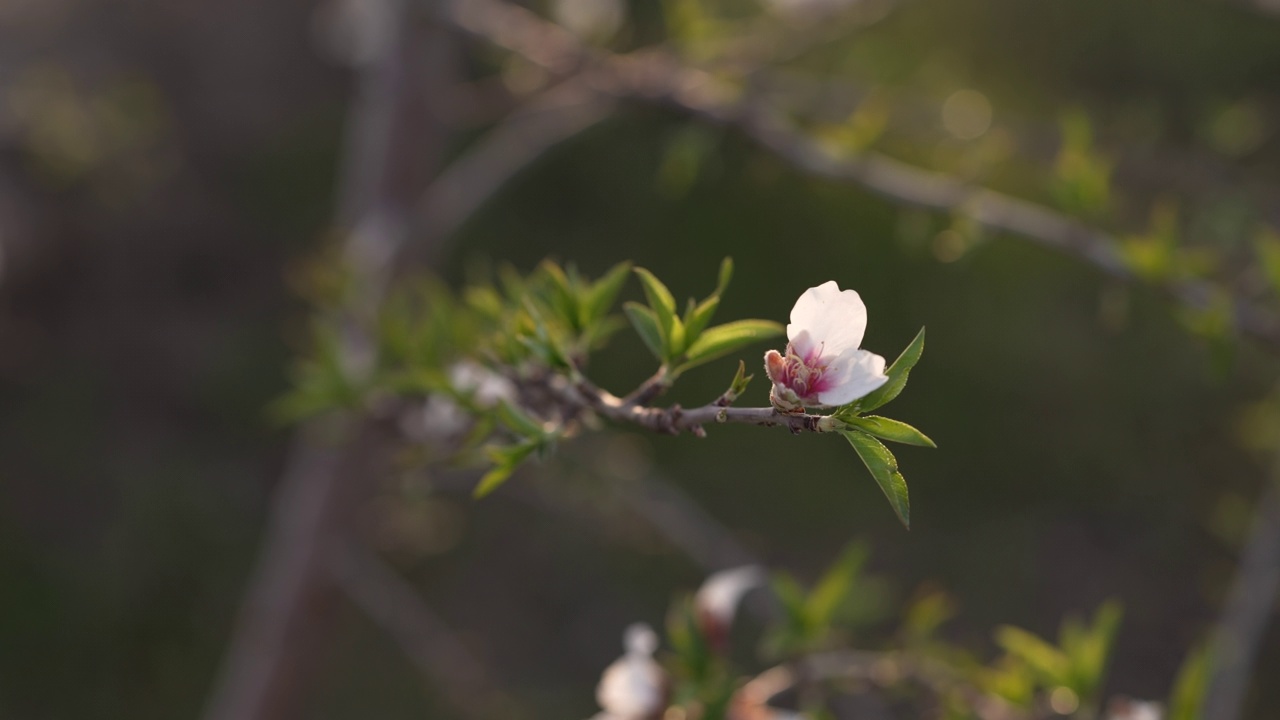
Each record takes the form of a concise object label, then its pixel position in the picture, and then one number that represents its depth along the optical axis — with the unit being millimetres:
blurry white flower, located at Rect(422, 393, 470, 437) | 1029
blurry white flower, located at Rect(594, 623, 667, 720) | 995
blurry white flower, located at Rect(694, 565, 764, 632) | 1012
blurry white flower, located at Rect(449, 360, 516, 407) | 991
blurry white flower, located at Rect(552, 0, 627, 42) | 1414
